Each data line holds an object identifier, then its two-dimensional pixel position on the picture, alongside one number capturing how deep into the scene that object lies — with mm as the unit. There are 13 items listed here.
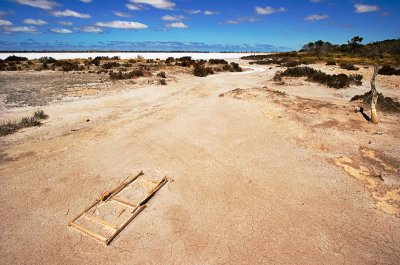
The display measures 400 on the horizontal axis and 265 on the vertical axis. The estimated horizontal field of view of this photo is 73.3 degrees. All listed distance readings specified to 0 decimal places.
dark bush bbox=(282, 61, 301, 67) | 40662
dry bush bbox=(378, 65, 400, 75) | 26998
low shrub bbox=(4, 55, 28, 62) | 44944
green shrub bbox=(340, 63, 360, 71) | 31594
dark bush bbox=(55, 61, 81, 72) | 32300
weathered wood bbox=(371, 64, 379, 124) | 11680
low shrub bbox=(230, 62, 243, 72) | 36694
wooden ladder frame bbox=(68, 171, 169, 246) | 5324
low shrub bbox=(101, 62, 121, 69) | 34659
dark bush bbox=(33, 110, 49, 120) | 12281
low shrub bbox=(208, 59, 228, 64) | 44869
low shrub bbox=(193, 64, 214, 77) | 29884
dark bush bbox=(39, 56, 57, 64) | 43006
